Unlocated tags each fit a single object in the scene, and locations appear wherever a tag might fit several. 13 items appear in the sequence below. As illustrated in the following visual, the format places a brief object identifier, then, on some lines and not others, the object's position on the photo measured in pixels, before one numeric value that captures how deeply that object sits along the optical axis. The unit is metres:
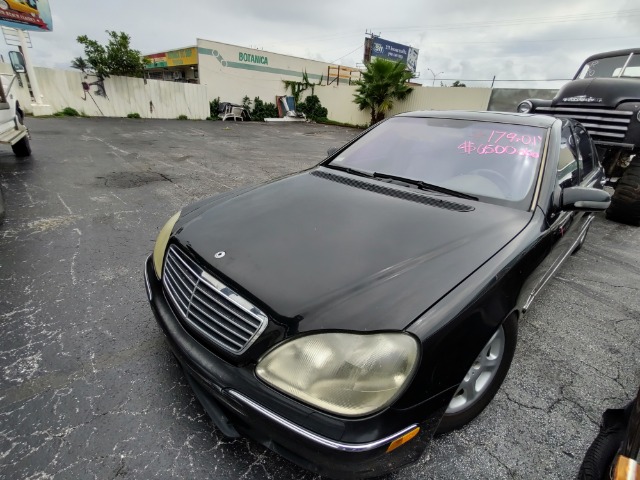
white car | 5.60
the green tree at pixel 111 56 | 17.02
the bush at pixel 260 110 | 23.94
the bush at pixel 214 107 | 22.16
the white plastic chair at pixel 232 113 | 21.95
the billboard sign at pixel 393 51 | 36.88
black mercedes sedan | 1.20
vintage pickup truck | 4.85
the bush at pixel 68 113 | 16.48
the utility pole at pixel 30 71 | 13.84
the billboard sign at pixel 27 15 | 12.96
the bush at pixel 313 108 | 25.84
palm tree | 18.42
